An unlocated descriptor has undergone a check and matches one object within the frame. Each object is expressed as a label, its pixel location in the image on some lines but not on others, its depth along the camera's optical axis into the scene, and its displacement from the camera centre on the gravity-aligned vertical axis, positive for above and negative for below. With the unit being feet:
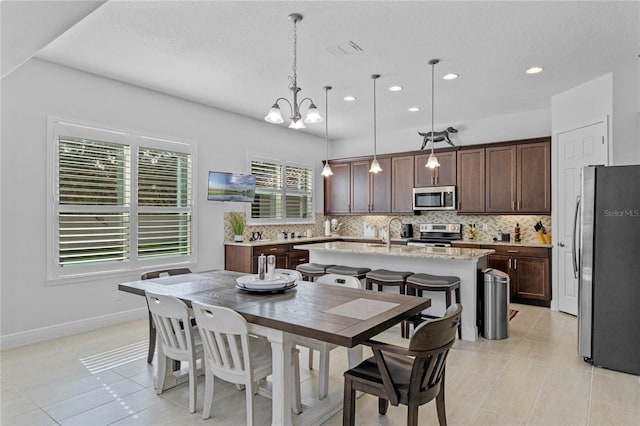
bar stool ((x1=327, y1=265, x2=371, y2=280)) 14.73 -2.32
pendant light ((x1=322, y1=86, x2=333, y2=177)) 15.12 +5.32
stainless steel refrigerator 10.34 -1.55
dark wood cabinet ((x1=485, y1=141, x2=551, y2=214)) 18.02 +1.78
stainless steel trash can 13.15 -3.27
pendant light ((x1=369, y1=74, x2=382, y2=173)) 14.47 +1.98
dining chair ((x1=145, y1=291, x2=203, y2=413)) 8.17 -2.83
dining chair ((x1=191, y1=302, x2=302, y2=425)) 7.02 -2.92
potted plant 19.67 -0.71
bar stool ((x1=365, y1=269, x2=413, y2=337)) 13.65 -2.45
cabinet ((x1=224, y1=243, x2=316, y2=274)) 18.49 -2.27
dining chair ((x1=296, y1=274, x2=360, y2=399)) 8.69 -3.54
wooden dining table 6.33 -1.92
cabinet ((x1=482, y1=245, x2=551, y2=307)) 17.34 -2.72
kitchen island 13.20 -1.92
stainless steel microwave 20.81 +0.88
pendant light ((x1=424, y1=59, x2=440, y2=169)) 12.98 +2.18
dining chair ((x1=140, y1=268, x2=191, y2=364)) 11.15 -2.05
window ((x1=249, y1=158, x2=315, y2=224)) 21.59 +1.29
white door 15.44 +0.95
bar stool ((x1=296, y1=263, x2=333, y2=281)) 15.30 -2.40
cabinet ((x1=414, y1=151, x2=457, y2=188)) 20.98 +2.42
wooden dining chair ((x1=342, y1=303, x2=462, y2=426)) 6.02 -2.98
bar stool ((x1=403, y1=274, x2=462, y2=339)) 12.66 -2.50
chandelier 10.08 +2.75
